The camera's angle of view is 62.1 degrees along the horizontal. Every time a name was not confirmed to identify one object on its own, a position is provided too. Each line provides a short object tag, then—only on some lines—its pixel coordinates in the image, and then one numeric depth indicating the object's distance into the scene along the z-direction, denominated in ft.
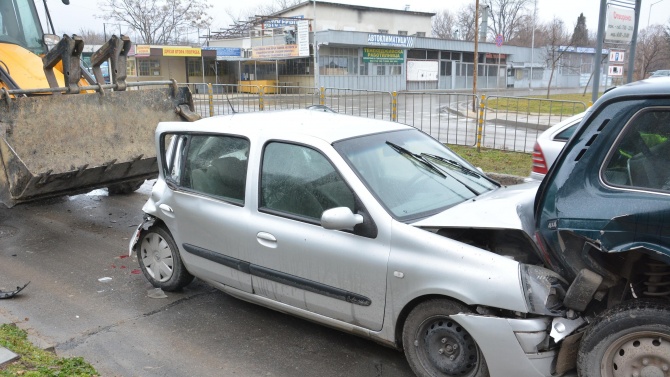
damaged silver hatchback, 10.44
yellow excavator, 20.61
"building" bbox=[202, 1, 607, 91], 139.74
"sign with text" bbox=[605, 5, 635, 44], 43.73
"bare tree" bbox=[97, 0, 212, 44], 199.52
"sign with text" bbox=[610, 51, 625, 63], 58.03
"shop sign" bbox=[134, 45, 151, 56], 140.56
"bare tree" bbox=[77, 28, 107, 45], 235.40
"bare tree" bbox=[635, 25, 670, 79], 104.46
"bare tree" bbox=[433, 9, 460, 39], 295.03
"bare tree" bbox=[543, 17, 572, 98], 151.81
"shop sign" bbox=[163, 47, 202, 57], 142.00
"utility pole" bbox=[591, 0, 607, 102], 39.50
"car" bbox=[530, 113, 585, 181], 19.57
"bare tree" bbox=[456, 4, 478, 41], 258.16
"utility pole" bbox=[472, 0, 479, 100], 78.74
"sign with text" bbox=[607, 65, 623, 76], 62.09
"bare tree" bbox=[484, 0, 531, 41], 271.49
